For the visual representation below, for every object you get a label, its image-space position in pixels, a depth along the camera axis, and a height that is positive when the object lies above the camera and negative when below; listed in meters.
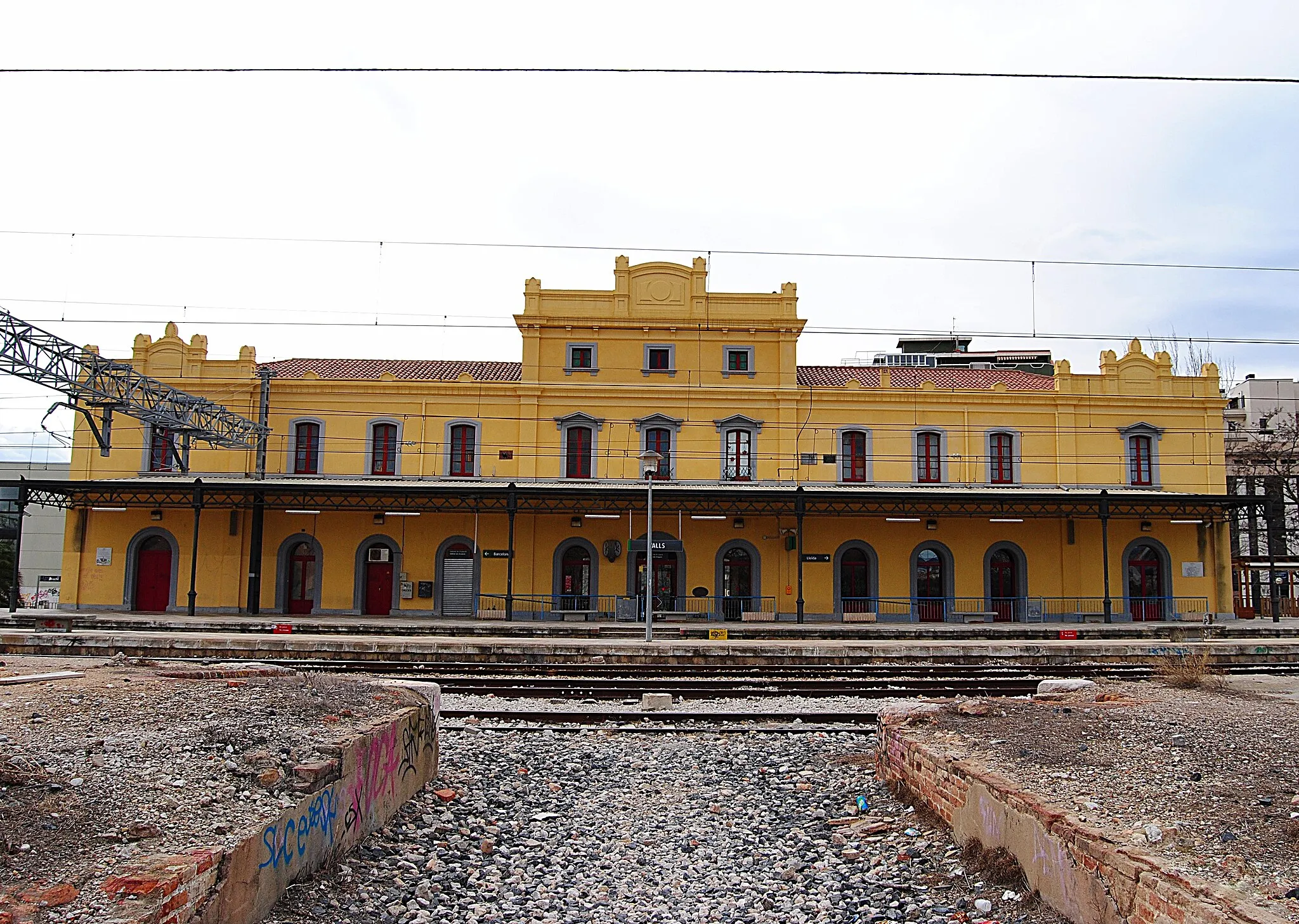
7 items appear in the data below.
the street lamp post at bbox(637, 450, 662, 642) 19.05 +1.14
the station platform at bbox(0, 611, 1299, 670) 16.83 -1.81
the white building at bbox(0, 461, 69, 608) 44.59 +0.18
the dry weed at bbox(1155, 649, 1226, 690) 10.79 -1.37
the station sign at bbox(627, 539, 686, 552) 26.27 +0.23
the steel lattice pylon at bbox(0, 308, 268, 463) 17.48 +3.48
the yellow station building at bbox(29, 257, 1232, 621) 26.30 +2.05
